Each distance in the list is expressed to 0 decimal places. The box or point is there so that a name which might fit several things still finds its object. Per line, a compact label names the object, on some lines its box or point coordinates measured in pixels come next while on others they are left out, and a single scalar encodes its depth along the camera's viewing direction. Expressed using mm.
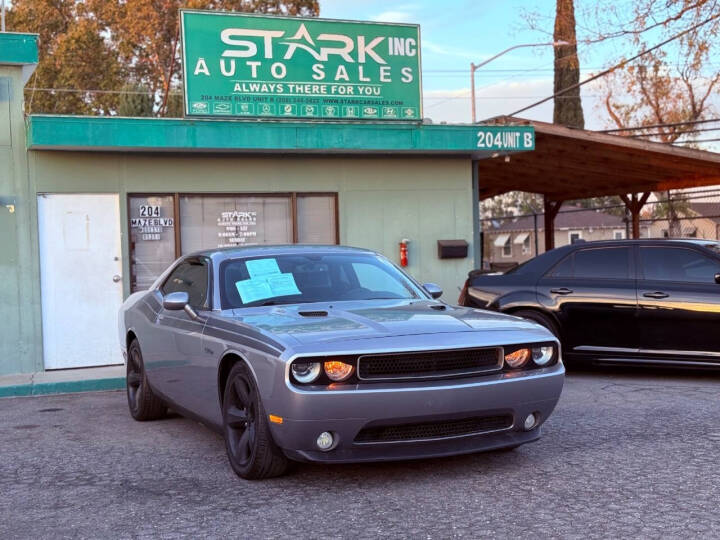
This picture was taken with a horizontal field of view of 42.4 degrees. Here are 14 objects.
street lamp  29491
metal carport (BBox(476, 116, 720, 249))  14734
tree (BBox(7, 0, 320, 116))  43406
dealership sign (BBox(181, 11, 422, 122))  12258
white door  11703
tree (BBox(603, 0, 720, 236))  36469
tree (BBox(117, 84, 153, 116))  31453
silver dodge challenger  5184
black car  9352
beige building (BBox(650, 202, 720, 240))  40775
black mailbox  13414
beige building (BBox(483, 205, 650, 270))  61600
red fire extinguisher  13281
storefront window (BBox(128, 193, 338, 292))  12289
